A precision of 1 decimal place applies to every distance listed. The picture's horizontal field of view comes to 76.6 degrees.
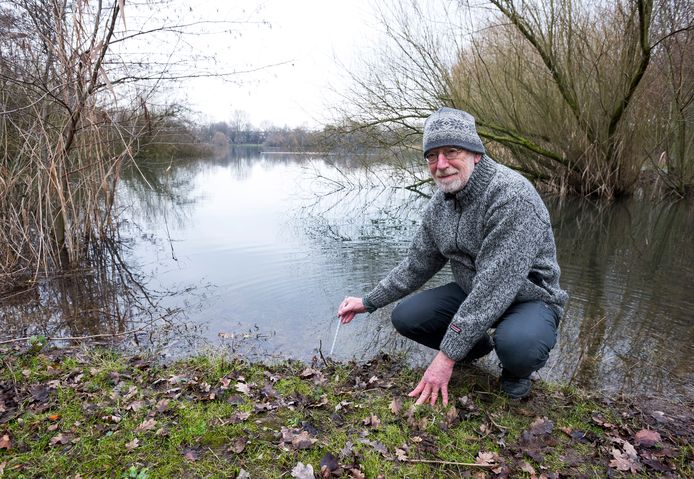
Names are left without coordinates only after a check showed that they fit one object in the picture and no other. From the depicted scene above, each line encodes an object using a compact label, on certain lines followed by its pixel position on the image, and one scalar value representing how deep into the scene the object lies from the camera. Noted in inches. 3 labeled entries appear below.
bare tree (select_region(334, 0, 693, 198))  404.5
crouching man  95.8
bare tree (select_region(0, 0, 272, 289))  177.2
